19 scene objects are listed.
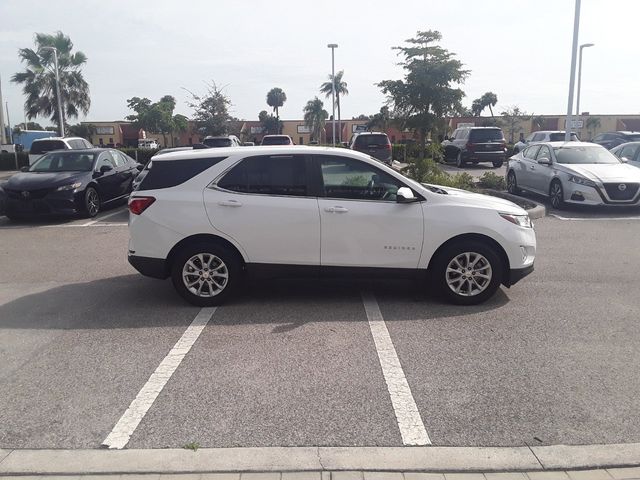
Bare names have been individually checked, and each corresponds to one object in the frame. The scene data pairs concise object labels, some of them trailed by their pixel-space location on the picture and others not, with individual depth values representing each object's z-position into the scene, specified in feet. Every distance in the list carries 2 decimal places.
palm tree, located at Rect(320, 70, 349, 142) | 199.00
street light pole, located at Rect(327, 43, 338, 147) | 116.57
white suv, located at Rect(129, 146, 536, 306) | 19.42
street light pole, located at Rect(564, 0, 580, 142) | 59.98
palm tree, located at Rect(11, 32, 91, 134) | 123.44
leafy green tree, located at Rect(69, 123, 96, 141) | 195.37
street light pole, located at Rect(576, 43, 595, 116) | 93.51
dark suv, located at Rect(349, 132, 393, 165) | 71.36
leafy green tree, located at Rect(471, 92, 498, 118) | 233.55
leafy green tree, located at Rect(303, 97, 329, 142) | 222.07
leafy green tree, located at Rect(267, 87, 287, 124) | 295.89
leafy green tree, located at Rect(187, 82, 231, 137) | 118.83
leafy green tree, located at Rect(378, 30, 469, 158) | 63.05
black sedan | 38.81
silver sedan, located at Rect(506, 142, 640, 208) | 39.40
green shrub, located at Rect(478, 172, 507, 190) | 53.16
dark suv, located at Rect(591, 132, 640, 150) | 80.72
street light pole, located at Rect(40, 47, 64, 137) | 106.83
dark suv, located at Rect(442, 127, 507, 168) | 81.76
